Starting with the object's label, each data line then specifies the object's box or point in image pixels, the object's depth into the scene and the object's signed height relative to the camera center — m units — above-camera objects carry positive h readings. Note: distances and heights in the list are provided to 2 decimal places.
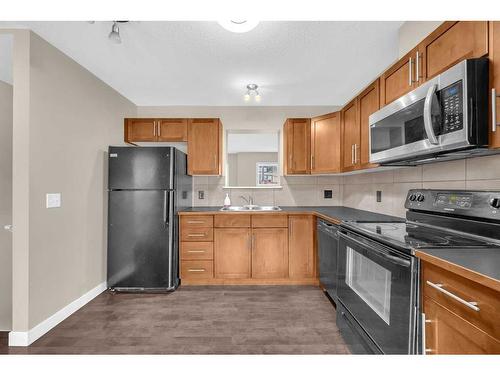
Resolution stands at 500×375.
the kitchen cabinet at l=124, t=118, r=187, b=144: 3.43 +0.78
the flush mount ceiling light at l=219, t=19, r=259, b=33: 1.49 +0.95
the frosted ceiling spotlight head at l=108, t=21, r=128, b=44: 1.79 +1.05
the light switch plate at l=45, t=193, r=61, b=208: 2.10 -0.10
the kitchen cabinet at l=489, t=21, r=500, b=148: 1.09 +0.47
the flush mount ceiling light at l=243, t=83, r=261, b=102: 2.99 +1.18
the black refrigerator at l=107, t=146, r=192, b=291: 2.85 -0.33
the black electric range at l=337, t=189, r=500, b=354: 1.18 -0.35
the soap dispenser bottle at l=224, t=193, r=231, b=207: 3.58 -0.18
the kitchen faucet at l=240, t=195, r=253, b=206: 3.73 -0.14
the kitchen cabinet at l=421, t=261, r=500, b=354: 0.79 -0.43
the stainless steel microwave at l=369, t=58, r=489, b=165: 1.15 +0.37
